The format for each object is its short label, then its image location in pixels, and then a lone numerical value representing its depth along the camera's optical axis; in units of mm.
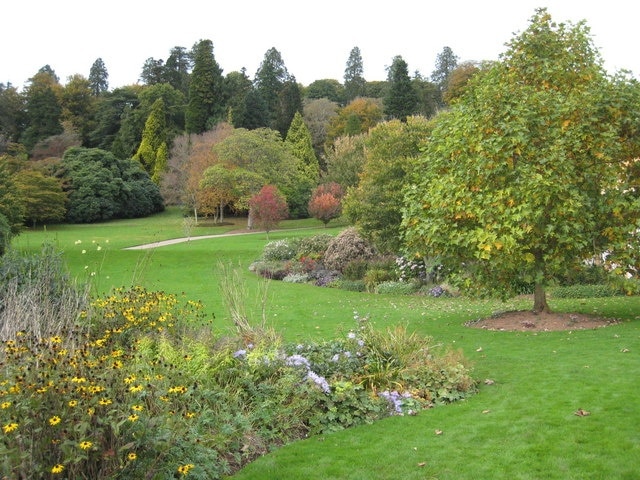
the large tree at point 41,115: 63625
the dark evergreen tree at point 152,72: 78688
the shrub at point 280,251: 29272
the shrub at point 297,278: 25266
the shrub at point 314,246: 28416
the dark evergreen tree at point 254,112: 60531
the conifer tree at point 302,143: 57625
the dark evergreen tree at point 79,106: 68000
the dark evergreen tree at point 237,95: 59594
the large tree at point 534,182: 11219
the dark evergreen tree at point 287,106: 62281
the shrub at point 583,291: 17719
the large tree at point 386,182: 22375
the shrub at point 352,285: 22781
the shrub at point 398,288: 21234
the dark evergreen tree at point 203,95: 61656
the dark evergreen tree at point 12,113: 65188
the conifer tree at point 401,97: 56438
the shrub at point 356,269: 24516
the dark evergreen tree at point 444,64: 78625
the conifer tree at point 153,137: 62094
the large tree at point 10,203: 26736
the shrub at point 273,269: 26547
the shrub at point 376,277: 22812
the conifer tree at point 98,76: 88812
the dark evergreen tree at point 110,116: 67125
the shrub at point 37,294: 6965
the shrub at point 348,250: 25672
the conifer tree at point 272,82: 63656
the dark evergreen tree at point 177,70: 77938
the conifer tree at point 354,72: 83000
